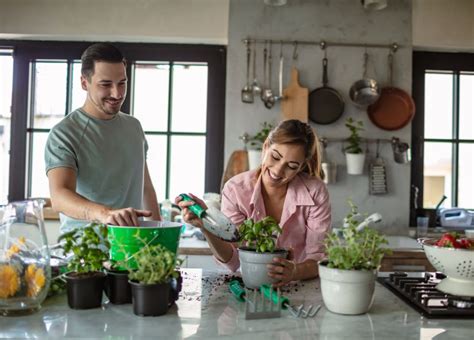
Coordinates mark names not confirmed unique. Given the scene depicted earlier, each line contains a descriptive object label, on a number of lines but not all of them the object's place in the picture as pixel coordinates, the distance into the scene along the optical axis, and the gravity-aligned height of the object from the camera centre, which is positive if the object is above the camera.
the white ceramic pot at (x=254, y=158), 3.26 +0.14
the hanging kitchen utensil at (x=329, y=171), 3.33 +0.07
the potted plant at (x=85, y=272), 1.24 -0.24
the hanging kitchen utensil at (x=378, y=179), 3.37 +0.02
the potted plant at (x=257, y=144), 3.27 +0.23
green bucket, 1.23 -0.15
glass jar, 1.19 -0.20
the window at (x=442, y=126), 3.53 +0.40
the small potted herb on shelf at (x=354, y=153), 3.30 +0.18
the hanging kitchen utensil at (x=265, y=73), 3.34 +0.70
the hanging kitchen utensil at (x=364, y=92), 3.29 +0.58
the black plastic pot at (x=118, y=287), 1.26 -0.28
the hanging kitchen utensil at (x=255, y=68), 3.35 +0.73
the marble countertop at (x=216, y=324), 1.10 -0.33
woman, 1.77 -0.05
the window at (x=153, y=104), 3.48 +0.50
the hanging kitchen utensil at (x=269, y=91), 3.31 +0.57
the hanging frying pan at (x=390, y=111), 3.37 +0.47
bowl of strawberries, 1.33 -0.20
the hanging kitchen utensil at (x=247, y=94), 3.32 +0.55
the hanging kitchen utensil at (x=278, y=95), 3.31 +0.55
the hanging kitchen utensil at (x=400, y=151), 3.35 +0.21
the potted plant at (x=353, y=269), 1.23 -0.21
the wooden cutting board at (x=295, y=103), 3.34 +0.50
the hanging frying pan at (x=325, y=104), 3.35 +0.50
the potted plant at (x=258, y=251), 1.39 -0.20
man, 1.82 +0.11
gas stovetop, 1.25 -0.30
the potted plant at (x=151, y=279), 1.18 -0.24
